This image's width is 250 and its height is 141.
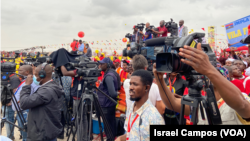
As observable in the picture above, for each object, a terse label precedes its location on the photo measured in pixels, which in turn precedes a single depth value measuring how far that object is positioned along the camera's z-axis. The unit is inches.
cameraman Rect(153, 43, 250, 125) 41.5
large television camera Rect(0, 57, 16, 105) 130.1
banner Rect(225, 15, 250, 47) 291.9
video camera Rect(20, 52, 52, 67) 175.2
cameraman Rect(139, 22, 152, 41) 228.5
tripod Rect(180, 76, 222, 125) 47.5
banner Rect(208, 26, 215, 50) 739.3
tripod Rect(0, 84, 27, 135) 126.6
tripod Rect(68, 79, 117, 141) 104.6
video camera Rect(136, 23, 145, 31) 221.2
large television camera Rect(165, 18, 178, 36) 182.2
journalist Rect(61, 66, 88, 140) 162.4
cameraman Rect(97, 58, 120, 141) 144.7
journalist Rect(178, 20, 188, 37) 243.0
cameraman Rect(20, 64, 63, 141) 106.9
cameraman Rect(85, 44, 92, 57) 363.3
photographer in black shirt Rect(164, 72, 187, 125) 120.3
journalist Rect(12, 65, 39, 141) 150.8
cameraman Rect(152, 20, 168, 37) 214.6
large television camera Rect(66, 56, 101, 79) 107.2
